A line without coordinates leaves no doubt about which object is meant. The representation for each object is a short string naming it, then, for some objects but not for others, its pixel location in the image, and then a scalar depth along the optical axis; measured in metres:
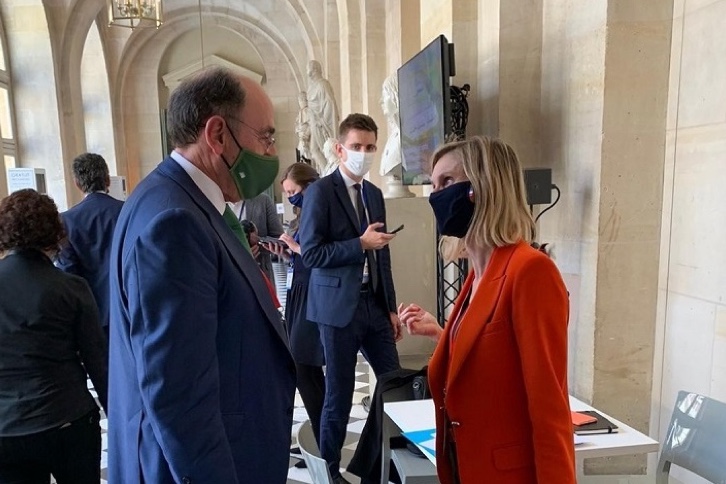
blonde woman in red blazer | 1.36
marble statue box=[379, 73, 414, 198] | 4.96
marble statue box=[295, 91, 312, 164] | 9.57
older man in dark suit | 1.10
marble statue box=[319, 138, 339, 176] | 8.24
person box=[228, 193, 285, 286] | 4.16
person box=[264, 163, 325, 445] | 3.15
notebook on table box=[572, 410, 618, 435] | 1.86
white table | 1.74
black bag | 2.36
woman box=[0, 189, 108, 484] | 1.92
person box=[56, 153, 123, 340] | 3.47
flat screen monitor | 3.11
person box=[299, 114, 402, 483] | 2.75
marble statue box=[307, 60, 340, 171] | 8.73
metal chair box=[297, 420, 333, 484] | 1.46
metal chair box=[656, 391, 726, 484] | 1.80
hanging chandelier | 6.92
